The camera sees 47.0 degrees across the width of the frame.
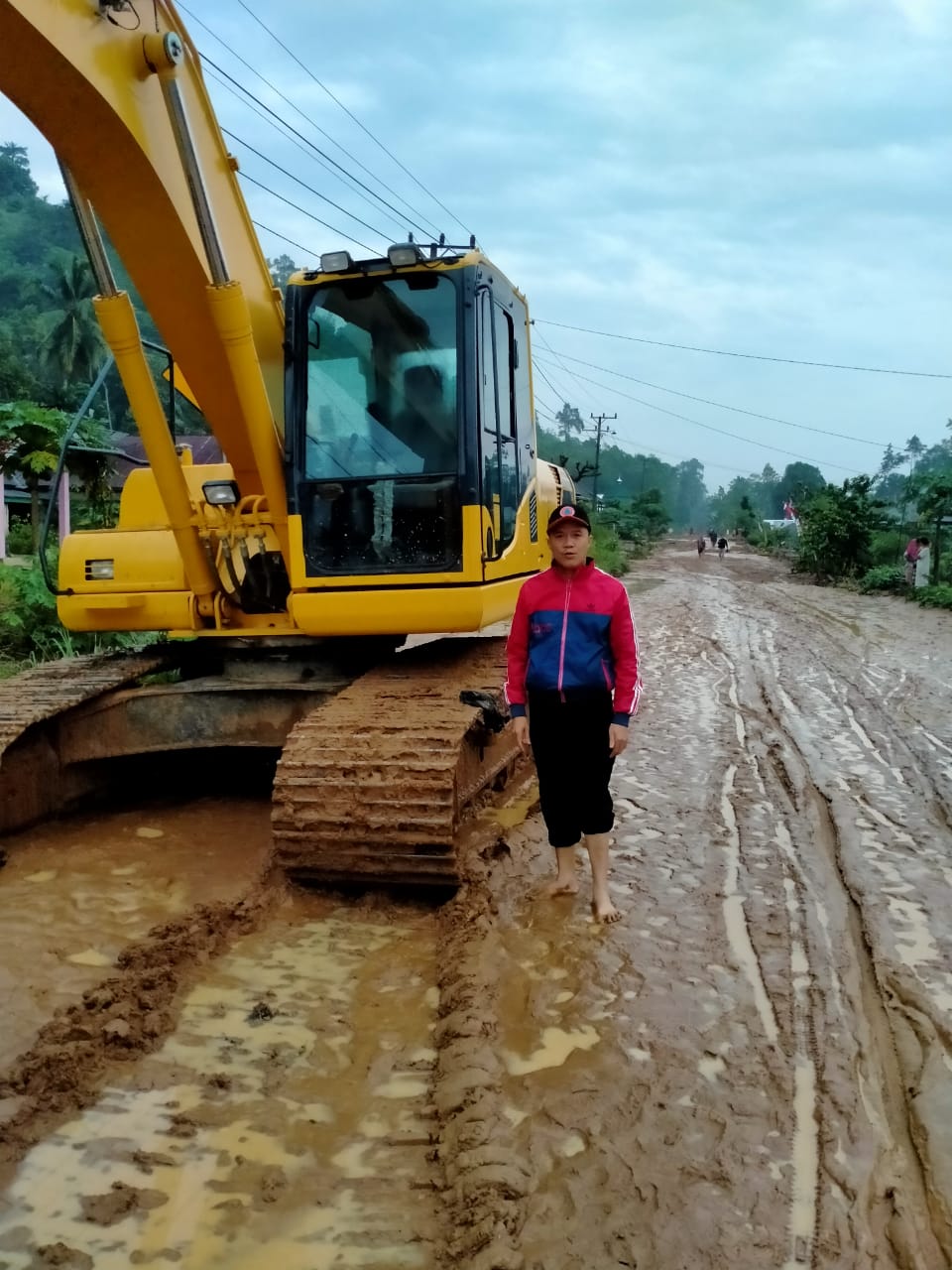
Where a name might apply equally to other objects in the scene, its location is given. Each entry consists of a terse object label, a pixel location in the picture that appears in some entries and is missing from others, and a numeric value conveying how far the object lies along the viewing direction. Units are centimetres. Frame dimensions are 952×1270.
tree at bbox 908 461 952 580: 2169
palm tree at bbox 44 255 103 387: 4300
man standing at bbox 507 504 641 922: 427
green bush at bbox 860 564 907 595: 2391
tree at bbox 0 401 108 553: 1468
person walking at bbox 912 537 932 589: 2255
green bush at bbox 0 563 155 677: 1067
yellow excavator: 444
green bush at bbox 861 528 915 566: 2757
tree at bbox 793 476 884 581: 2703
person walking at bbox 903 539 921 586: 2334
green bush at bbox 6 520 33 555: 2158
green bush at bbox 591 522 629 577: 2964
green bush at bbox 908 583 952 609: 1967
